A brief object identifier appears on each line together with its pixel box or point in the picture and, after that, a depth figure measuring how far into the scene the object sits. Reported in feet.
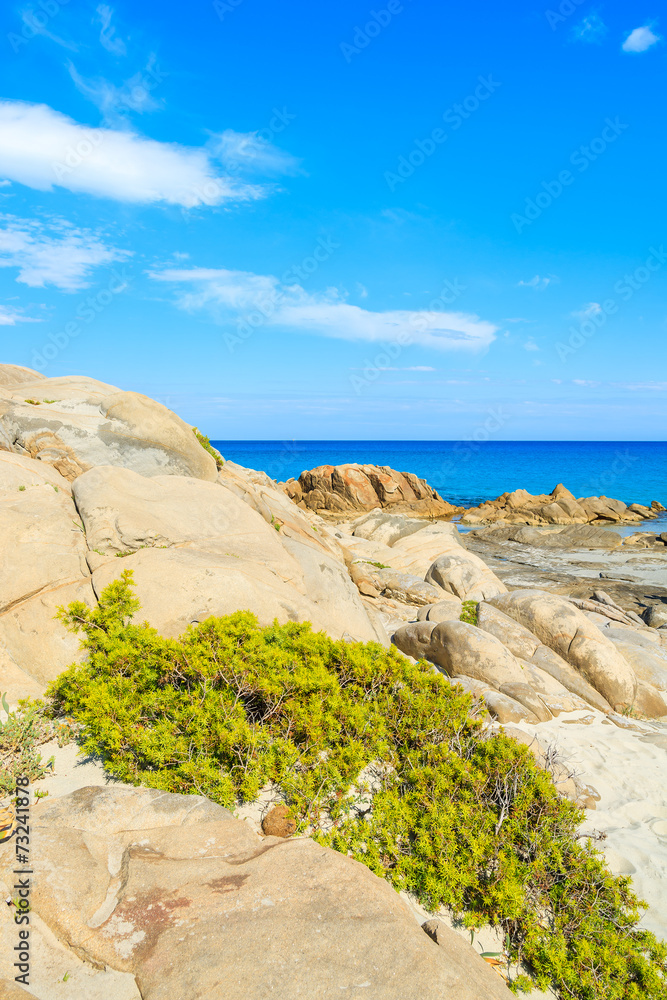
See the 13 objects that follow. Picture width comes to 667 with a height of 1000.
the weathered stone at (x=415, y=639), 33.40
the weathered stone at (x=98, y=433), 35.76
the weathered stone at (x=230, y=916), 9.92
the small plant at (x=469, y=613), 37.72
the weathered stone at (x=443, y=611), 38.47
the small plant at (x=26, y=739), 16.10
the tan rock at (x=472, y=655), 30.53
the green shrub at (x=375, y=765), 14.19
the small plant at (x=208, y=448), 43.96
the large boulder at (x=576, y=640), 33.22
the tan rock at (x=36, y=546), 22.65
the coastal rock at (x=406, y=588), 49.67
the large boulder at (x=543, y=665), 30.94
